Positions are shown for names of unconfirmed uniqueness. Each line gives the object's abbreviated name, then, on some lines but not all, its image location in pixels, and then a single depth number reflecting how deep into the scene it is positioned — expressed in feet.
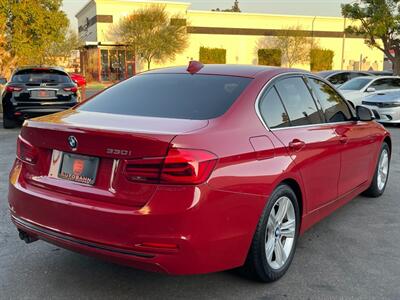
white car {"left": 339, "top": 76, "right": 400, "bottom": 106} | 48.57
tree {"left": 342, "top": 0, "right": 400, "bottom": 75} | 77.56
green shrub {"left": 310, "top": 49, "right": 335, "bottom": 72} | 190.39
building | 165.37
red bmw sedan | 9.27
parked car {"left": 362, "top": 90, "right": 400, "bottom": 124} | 43.21
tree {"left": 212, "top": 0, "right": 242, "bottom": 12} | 405.18
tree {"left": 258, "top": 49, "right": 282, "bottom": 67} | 187.52
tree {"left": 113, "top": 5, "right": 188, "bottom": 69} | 158.30
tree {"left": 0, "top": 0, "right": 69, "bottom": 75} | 61.36
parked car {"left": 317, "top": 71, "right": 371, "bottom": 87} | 60.75
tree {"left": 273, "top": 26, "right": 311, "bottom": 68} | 187.62
